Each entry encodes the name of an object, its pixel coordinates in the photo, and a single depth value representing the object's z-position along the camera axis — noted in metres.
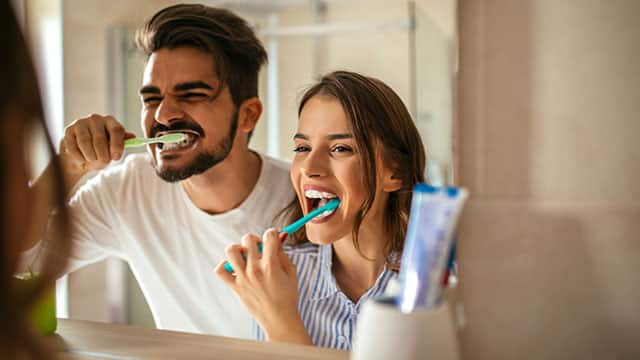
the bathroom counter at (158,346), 0.69
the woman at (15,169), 0.43
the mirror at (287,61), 0.65
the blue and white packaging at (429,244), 0.51
